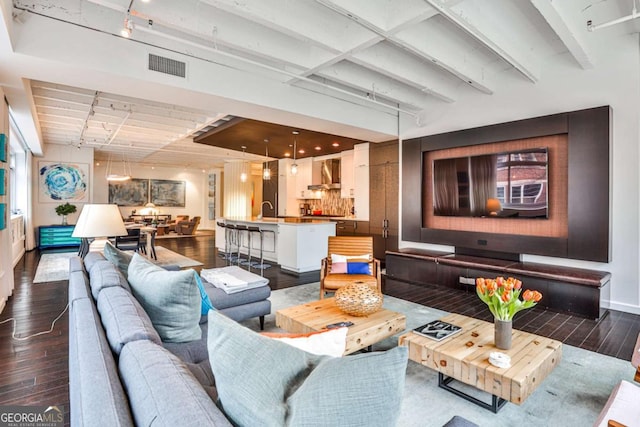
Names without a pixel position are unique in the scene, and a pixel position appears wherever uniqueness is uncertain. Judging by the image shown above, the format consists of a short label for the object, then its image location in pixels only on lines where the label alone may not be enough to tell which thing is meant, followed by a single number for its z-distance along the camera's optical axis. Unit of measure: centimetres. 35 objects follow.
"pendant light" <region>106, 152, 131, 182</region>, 1334
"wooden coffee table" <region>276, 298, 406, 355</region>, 250
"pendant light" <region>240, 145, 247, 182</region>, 1124
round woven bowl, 278
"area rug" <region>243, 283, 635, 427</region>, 207
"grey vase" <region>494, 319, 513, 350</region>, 226
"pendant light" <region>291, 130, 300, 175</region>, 689
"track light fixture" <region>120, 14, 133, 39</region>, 284
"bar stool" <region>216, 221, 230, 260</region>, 811
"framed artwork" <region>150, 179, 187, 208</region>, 1458
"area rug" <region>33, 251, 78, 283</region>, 567
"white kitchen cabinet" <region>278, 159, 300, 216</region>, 1009
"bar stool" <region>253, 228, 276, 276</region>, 632
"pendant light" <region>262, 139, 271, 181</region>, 817
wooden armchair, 409
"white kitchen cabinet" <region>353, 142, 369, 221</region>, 757
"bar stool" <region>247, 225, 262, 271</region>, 660
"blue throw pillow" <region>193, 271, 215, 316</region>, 229
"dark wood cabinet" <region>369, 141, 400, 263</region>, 692
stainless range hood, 893
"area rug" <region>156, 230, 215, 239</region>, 1269
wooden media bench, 393
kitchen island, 636
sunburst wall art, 967
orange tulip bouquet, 218
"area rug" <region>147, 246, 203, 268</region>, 733
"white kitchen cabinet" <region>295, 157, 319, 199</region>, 976
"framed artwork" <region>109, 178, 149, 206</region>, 1370
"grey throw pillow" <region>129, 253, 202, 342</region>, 180
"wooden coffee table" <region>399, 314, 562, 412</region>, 193
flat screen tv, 482
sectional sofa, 78
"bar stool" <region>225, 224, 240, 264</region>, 769
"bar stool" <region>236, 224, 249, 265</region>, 724
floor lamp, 297
